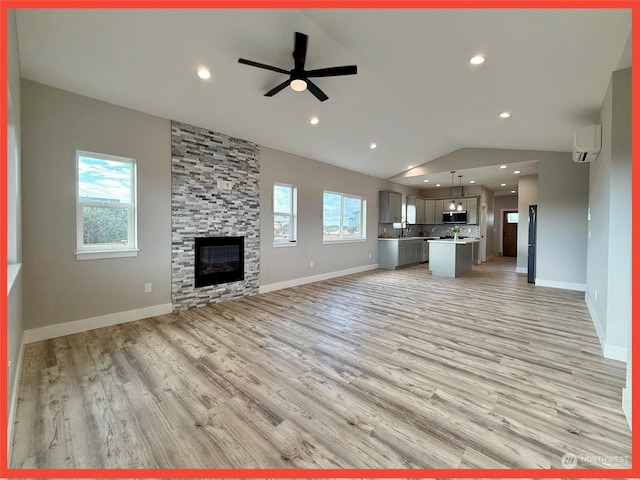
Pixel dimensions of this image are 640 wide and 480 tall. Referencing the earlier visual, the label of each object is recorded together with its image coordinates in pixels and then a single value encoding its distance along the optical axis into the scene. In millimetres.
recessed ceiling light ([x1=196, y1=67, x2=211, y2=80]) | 3073
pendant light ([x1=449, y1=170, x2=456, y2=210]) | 8876
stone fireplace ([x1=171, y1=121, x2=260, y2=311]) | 4078
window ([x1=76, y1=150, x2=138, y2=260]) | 3311
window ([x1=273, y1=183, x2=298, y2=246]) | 5531
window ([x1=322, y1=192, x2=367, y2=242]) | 6711
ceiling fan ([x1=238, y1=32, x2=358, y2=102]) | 2545
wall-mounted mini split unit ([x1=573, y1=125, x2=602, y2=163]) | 3355
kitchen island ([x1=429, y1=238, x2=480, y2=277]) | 6816
